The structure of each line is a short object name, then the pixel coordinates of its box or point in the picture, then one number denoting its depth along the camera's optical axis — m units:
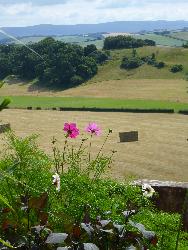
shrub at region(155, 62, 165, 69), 102.38
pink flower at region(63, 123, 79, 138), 6.92
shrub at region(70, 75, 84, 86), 96.31
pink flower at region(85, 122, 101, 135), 7.59
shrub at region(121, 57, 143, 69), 104.94
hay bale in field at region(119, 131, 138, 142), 42.02
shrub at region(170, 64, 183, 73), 97.81
